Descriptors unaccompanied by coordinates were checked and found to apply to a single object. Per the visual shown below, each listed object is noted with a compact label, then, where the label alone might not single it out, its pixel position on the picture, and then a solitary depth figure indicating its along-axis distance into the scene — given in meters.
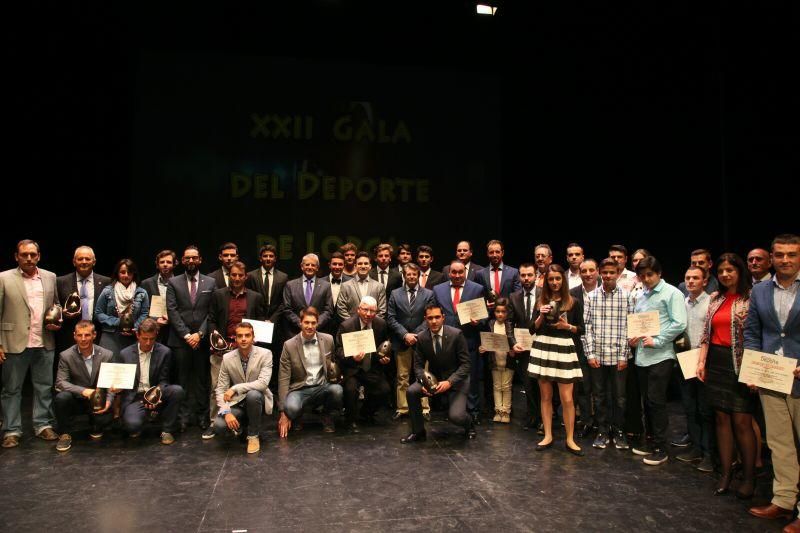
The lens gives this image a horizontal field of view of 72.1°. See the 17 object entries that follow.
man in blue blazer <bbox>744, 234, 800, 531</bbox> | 3.30
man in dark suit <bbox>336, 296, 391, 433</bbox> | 5.30
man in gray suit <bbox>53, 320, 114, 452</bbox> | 4.81
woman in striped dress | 4.57
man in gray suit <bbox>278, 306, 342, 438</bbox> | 5.10
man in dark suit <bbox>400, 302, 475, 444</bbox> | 5.02
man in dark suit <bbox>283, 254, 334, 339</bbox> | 5.74
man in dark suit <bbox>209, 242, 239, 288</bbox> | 5.79
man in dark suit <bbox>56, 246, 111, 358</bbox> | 5.27
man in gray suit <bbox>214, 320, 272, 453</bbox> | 4.70
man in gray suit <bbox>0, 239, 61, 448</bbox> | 4.80
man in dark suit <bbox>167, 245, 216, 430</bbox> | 5.31
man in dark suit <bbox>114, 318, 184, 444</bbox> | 4.88
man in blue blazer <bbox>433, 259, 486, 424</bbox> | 5.52
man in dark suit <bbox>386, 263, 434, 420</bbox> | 5.61
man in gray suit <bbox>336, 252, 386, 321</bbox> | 5.79
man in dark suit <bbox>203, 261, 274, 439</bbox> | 5.28
